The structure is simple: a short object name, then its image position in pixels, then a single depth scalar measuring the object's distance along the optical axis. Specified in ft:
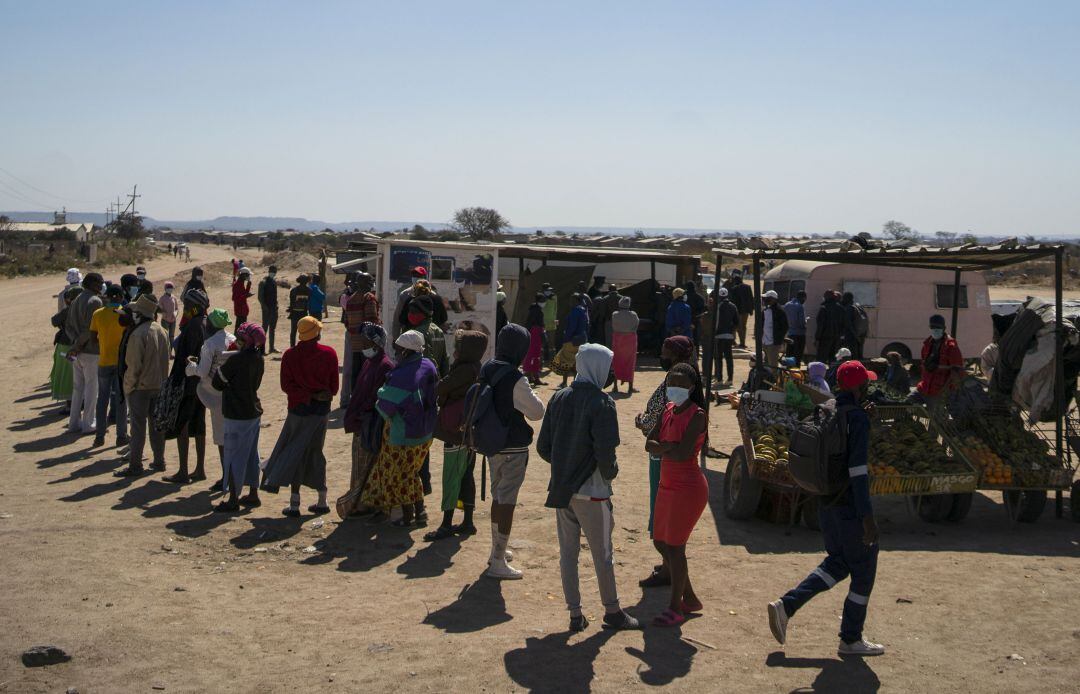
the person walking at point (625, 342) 51.88
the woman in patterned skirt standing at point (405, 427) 25.79
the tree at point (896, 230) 447.67
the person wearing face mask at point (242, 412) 28.17
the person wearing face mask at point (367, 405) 27.02
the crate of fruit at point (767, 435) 28.50
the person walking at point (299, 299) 63.98
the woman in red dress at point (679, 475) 20.26
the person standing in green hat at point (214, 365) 29.37
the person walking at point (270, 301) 65.67
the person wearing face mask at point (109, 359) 35.60
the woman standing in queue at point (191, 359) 30.94
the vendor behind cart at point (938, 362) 35.58
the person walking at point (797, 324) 60.64
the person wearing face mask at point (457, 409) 24.90
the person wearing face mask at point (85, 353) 37.60
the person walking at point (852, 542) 18.71
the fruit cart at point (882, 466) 28.40
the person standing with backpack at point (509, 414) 22.33
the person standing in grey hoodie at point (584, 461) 19.29
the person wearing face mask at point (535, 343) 58.59
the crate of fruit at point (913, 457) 28.25
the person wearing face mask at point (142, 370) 31.96
